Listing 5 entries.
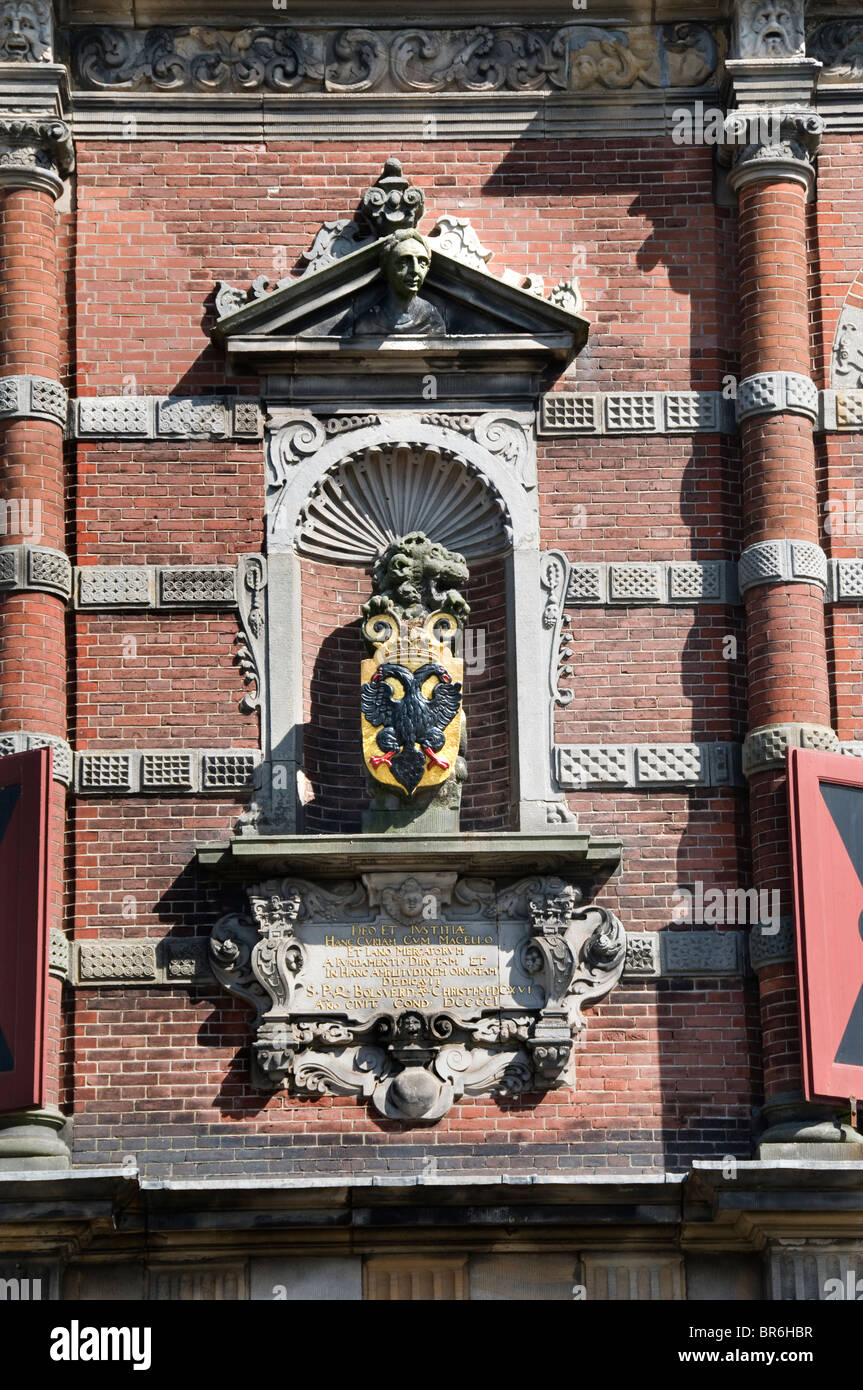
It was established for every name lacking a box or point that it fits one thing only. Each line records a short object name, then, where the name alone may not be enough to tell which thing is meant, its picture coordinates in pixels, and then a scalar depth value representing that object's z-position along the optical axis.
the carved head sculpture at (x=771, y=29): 19.36
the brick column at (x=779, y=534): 17.66
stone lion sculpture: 18.30
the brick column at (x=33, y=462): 18.08
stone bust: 18.94
